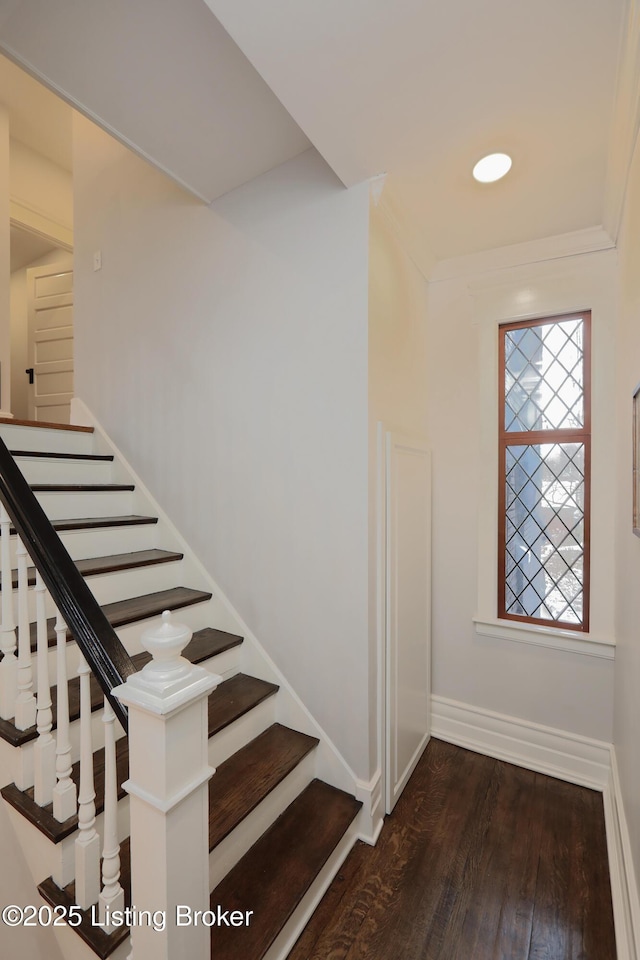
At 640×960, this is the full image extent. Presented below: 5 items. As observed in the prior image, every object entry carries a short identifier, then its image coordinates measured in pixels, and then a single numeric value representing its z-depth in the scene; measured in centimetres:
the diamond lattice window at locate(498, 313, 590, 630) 217
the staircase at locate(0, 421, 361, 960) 123
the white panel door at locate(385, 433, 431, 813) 185
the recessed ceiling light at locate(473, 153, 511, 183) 166
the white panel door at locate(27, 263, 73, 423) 420
